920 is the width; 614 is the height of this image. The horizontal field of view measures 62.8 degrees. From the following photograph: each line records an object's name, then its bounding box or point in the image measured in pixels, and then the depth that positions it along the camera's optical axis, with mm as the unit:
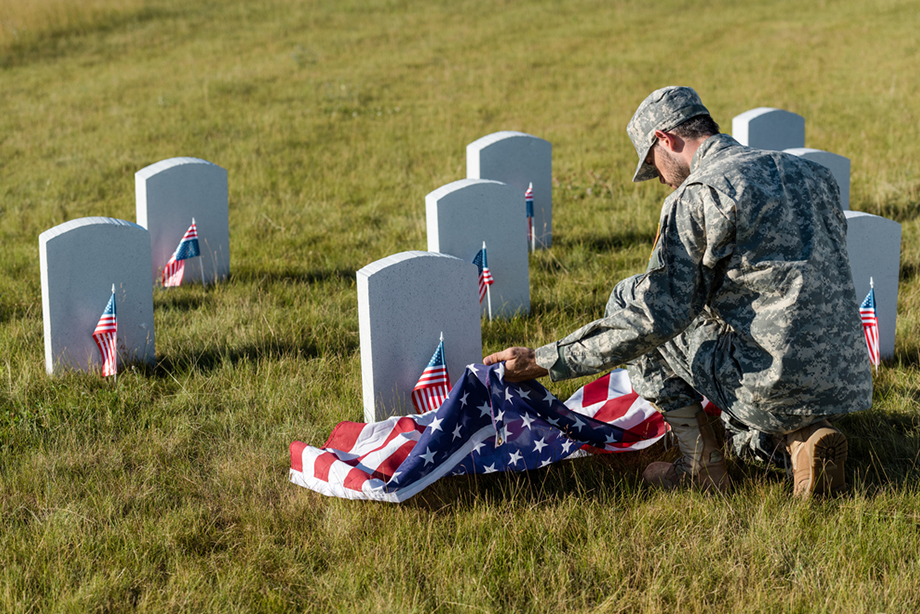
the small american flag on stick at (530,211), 6395
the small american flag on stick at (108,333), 4191
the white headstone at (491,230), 4699
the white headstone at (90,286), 4102
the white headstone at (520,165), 6160
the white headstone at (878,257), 4102
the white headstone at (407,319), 3529
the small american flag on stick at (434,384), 3670
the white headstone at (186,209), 5570
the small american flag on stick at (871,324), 4074
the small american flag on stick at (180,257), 5559
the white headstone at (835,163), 5102
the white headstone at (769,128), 6586
